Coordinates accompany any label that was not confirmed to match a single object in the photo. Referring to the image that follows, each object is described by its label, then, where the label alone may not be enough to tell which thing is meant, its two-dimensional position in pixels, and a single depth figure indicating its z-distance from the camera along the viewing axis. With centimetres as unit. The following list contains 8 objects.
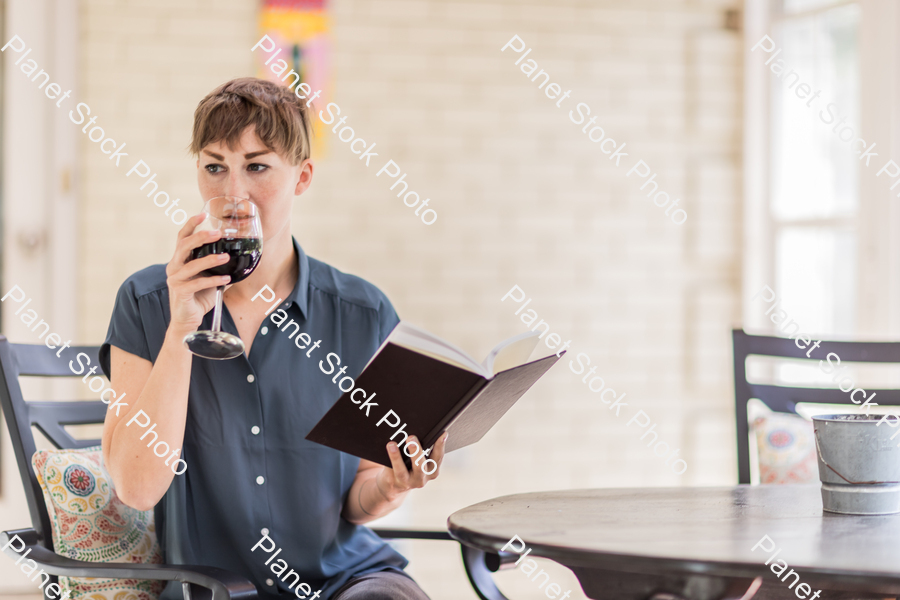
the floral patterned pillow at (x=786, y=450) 535
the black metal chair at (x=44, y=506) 473
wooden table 451
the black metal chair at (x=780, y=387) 531
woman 491
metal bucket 468
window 685
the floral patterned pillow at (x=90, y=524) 492
